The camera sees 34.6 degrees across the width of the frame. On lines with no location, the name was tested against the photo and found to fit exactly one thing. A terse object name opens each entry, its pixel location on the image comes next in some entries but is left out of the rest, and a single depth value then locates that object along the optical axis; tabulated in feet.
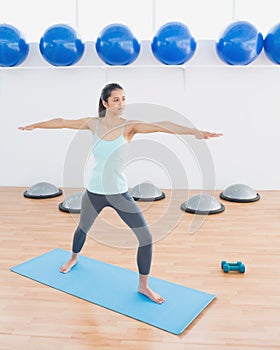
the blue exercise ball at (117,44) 12.17
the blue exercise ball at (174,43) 12.06
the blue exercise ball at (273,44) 11.87
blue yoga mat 6.86
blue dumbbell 8.39
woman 7.11
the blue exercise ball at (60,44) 12.37
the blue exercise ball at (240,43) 11.87
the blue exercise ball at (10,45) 12.56
